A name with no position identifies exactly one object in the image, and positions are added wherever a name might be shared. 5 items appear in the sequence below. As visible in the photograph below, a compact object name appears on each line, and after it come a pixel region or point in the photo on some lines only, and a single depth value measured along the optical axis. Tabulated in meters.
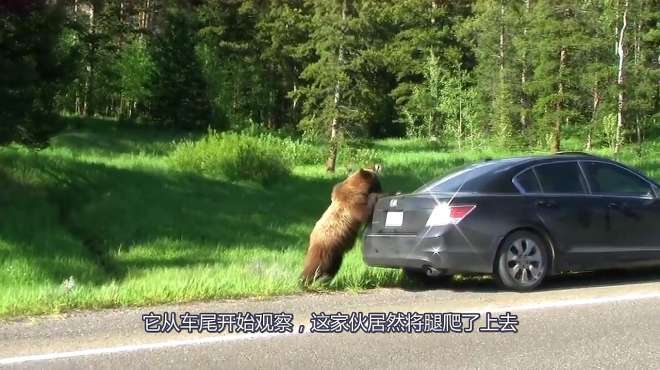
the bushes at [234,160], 24.80
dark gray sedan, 9.37
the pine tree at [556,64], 43.19
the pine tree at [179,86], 47.16
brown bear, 10.01
